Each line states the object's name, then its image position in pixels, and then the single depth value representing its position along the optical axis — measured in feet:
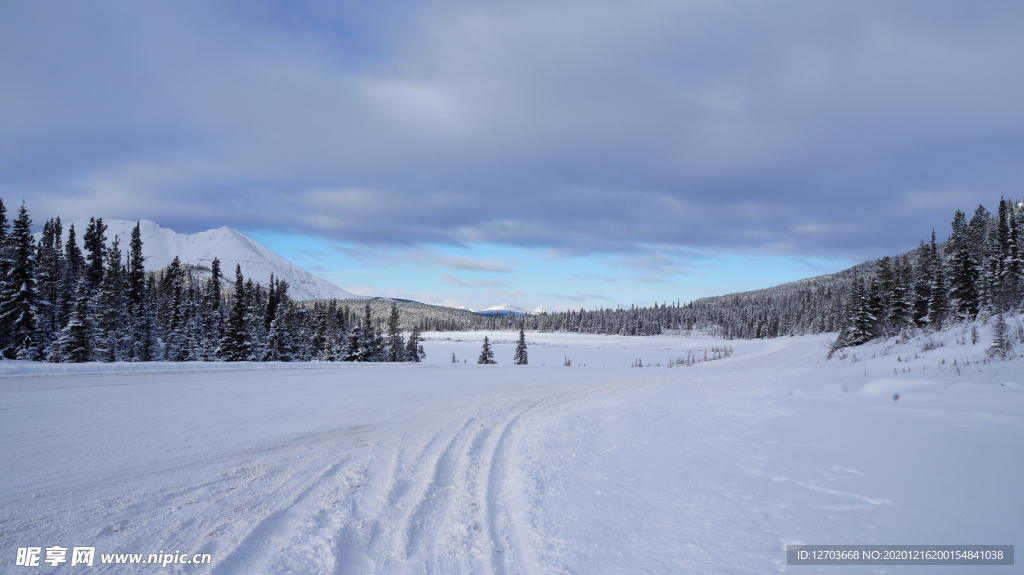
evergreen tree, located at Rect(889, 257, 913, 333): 128.26
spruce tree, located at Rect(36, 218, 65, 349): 88.94
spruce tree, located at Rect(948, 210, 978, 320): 113.39
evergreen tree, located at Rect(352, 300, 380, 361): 123.75
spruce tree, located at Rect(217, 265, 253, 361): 109.33
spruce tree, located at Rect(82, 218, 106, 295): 139.13
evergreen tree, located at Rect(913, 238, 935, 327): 134.82
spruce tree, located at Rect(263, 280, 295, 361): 117.08
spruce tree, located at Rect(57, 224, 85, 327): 105.60
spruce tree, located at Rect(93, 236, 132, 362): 99.60
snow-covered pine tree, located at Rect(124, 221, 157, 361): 112.88
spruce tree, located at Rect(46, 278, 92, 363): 85.46
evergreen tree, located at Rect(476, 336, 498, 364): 144.66
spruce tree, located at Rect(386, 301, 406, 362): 140.67
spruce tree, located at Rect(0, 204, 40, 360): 79.77
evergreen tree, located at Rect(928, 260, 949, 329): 123.13
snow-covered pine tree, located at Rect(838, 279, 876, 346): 115.03
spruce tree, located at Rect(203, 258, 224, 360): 119.85
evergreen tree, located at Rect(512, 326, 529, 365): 147.14
